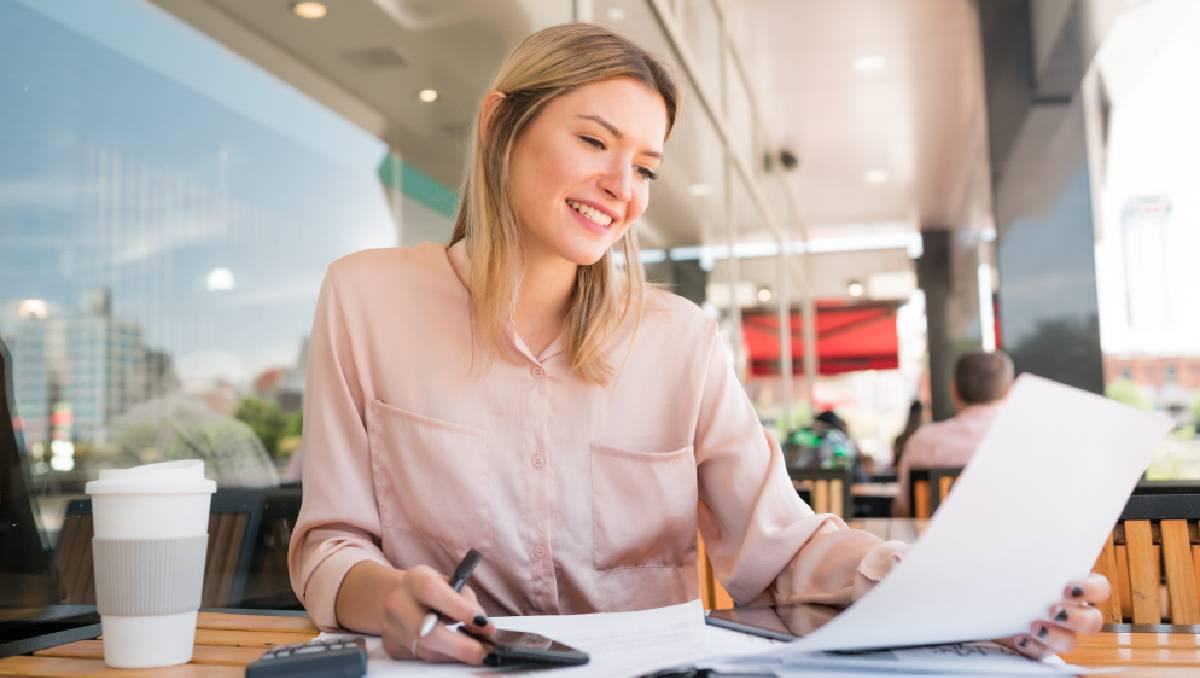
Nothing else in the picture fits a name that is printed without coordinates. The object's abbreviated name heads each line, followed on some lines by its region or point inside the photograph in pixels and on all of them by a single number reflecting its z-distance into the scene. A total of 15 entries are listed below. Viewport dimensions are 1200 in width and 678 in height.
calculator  0.65
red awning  13.25
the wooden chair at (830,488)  2.58
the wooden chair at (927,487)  2.81
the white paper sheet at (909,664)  0.68
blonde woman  1.11
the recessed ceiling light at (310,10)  2.69
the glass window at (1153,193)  5.29
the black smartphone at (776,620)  0.79
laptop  1.08
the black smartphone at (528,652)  0.69
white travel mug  0.77
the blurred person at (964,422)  3.82
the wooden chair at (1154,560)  1.25
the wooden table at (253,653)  0.76
